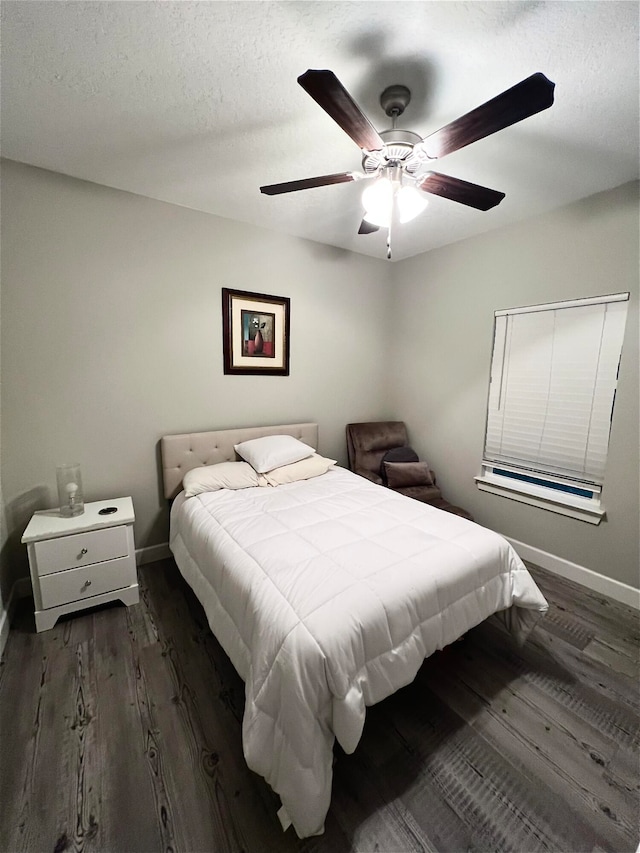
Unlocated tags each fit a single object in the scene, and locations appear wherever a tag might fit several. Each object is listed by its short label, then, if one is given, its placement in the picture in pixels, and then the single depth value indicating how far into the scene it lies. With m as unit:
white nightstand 1.90
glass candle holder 2.11
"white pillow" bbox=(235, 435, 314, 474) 2.63
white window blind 2.28
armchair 3.03
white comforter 1.08
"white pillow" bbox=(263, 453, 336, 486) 2.60
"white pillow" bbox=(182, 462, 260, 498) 2.36
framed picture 2.75
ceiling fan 1.00
